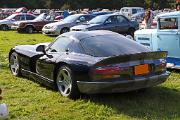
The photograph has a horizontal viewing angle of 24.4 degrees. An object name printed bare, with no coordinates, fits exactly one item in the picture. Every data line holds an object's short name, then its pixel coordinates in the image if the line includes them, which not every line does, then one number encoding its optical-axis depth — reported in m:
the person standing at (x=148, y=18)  22.15
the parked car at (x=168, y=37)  10.17
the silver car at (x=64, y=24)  24.76
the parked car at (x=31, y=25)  28.34
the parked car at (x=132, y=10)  44.97
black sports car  7.03
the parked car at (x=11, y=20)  31.69
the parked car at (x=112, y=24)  21.78
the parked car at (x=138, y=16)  35.66
